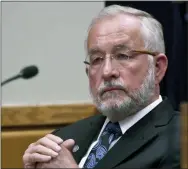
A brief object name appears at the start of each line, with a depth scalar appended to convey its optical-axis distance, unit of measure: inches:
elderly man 158.1
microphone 169.7
